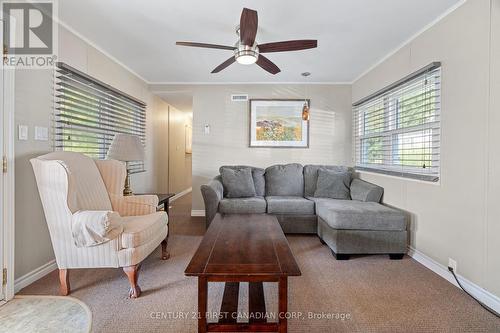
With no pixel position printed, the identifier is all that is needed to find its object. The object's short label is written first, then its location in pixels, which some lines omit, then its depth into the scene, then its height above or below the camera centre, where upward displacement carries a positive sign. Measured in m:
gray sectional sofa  2.61 -0.54
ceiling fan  2.05 +1.04
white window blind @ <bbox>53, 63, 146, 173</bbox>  2.44 +0.56
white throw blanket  1.74 -0.48
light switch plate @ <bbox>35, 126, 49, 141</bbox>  2.14 +0.23
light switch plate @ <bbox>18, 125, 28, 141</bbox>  1.96 +0.22
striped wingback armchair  1.79 -0.54
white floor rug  1.55 -1.05
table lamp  2.59 +0.13
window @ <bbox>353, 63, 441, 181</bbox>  2.42 +0.42
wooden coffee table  1.37 -0.61
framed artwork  4.26 +0.65
